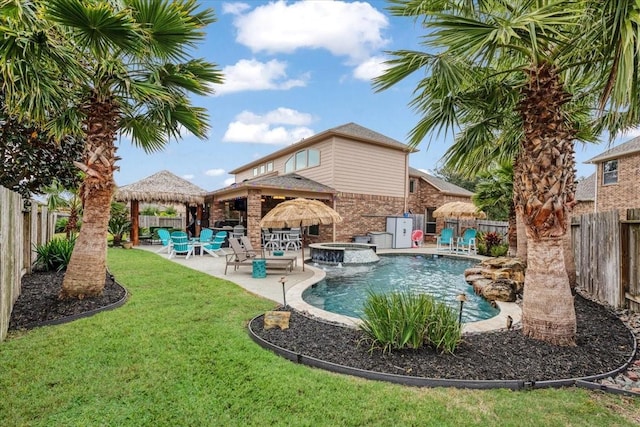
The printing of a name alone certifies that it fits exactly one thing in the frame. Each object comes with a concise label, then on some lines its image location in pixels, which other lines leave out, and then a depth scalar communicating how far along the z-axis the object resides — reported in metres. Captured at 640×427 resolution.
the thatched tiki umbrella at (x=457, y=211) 18.55
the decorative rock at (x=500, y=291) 7.67
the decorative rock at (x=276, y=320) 5.20
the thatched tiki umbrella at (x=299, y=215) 11.02
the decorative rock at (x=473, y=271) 9.98
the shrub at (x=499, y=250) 15.88
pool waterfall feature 13.87
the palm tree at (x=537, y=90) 4.04
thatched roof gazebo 17.42
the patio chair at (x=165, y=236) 15.17
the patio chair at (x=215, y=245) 14.75
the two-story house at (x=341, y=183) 17.30
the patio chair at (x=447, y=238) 18.60
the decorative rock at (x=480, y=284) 8.52
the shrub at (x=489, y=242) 16.83
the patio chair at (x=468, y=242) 17.78
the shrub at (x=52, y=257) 9.20
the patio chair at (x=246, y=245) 12.06
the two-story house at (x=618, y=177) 17.16
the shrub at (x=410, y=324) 4.26
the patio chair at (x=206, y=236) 15.48
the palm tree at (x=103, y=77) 4.94
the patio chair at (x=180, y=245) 14.09
